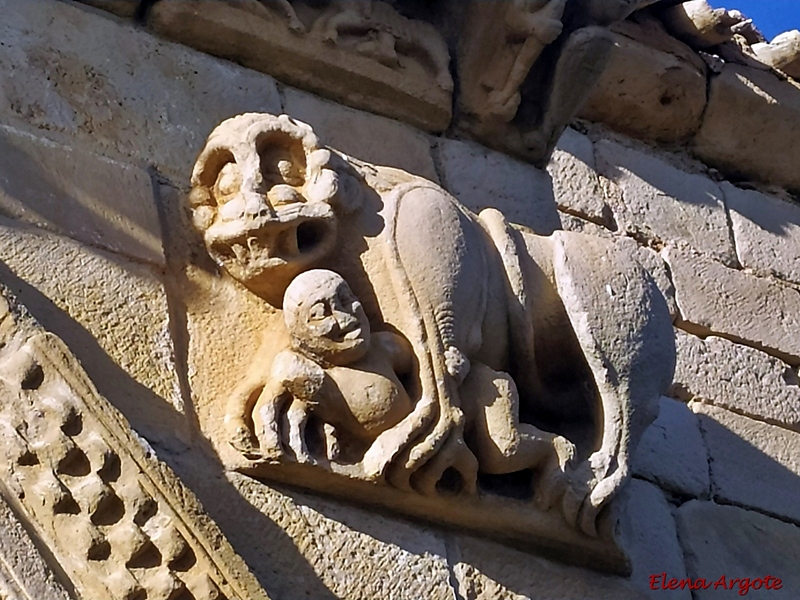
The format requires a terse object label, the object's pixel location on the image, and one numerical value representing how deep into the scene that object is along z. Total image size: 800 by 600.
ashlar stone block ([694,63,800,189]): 4.13
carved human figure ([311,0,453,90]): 2.76
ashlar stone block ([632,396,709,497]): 3.06
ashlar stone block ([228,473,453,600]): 1.98
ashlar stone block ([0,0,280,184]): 2.34
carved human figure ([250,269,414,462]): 2.03
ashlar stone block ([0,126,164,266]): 2.15
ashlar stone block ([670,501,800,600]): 2.84
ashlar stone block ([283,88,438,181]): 2.68
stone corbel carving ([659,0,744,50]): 4.12
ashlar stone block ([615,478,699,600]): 2.44
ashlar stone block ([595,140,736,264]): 3.83
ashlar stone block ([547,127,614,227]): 3.71
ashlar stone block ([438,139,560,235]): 2.83
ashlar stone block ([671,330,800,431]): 3.46
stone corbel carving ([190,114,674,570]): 2.06
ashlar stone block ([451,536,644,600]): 2.15
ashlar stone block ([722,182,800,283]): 4.01
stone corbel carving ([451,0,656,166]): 2.79
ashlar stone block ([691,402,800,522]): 3.22
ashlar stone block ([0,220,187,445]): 2.04
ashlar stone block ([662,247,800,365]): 3.69
